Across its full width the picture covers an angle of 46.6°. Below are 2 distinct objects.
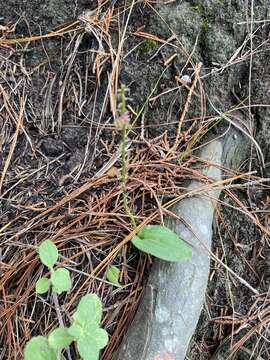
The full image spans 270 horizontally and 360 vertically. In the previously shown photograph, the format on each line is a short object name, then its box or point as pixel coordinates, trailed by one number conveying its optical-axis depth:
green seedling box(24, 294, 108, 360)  0.19
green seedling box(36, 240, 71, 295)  0.21
